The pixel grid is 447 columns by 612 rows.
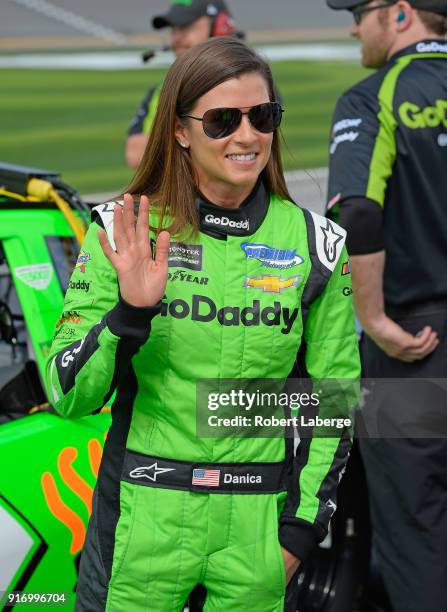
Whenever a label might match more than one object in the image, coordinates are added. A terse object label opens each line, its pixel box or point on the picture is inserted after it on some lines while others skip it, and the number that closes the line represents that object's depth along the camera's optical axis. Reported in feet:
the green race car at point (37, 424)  18.48
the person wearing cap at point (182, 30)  37.60
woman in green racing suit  15.12
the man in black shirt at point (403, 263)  22.34
